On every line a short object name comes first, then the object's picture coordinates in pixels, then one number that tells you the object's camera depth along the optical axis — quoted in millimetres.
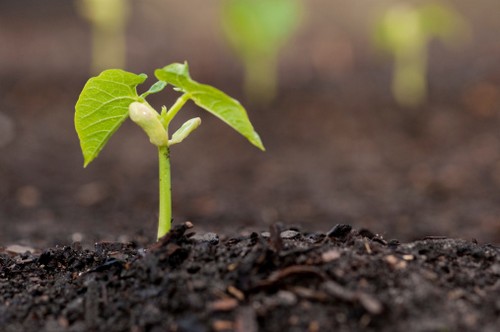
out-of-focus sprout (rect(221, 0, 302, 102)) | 1328
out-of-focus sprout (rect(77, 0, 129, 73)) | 1259
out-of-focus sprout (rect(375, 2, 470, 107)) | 1276
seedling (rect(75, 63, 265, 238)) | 505
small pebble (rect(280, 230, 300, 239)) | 544
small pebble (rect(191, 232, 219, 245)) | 537
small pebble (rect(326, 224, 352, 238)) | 539
